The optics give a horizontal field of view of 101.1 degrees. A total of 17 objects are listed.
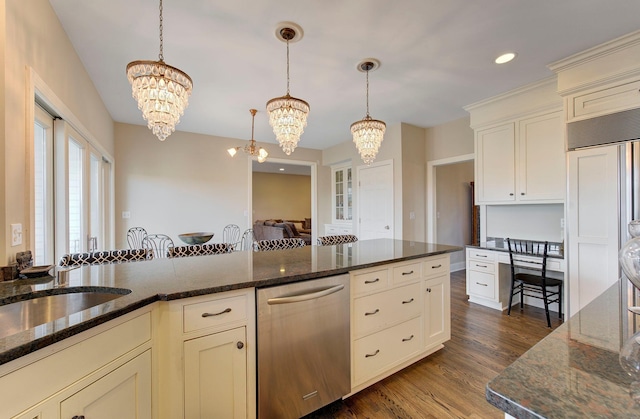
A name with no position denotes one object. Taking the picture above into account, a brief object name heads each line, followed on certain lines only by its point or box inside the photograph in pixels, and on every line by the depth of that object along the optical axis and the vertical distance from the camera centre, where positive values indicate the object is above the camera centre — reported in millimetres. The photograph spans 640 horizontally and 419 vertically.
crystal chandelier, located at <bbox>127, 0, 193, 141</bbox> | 1655 +775
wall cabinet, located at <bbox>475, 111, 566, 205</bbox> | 2979 +569
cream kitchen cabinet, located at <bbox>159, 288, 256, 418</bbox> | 1220 -721
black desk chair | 2920 -726
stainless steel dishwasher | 1423 -802
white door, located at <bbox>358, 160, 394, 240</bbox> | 4609 +145
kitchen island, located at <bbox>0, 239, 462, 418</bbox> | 811 -486
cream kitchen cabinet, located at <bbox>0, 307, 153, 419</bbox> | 747 -557
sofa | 6934 -625
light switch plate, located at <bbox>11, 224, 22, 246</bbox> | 1431 -128
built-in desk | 3286 -867
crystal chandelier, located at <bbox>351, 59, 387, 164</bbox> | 2615 +768
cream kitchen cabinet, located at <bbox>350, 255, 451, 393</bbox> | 1802 -824
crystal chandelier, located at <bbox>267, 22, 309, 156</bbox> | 2167 +806
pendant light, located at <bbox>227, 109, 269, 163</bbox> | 4113 +956
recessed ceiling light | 2475 +1443
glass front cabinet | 5879 +334
